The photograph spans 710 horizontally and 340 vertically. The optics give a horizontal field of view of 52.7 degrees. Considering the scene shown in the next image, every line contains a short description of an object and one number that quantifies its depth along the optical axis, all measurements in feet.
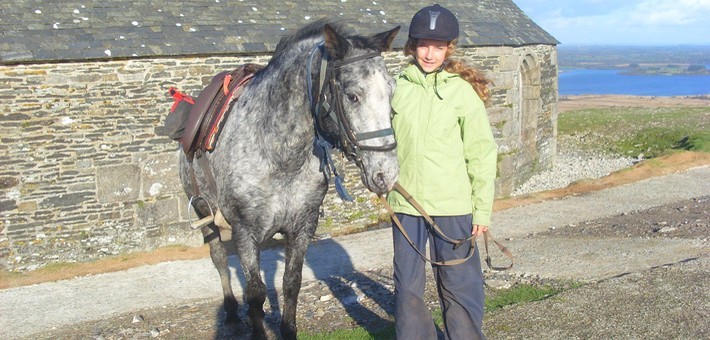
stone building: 33.01
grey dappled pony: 12.97
